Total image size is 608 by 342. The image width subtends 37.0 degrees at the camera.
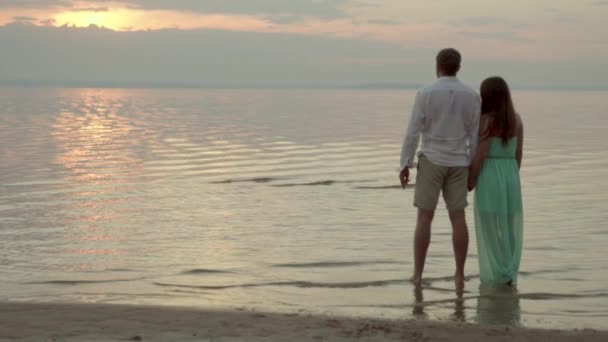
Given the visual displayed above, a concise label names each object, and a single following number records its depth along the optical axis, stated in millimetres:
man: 6773
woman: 6934
